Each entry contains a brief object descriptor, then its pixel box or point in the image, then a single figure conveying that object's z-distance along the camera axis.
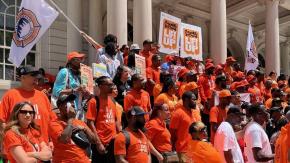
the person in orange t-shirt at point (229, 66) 9.92
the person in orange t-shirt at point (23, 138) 3.35
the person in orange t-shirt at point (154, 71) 7.57
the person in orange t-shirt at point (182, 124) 5.53
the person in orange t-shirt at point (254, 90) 8.49
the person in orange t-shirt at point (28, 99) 4.16
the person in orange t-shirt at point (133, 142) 4.38
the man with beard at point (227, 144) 4.92
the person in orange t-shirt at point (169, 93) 6.32
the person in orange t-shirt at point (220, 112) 6.08
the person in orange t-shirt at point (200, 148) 4.63
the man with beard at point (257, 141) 4.94
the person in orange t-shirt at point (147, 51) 7.97
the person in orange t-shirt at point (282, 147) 3.61
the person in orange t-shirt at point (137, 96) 5.90
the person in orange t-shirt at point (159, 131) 5.32
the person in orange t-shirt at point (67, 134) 4.17
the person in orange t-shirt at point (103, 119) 4.89
